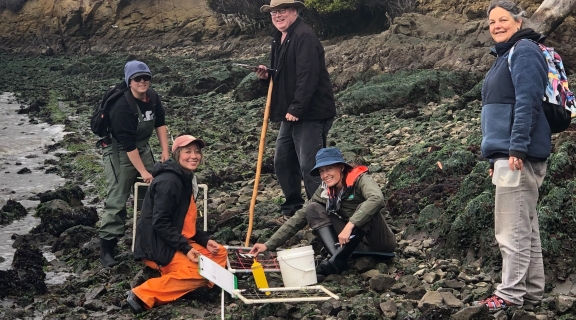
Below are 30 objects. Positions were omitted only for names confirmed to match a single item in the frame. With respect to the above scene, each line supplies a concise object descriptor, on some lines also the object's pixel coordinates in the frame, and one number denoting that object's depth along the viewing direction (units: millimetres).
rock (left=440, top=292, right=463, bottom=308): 5504
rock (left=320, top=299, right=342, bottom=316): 5633
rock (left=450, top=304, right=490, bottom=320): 5059
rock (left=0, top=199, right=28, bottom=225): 10797
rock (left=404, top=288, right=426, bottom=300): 5781
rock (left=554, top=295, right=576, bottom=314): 5188
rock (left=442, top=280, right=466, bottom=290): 5915
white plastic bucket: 6105
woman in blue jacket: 4852
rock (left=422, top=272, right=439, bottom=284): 6188
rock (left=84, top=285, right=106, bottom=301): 6742
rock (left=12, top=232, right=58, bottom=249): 9297
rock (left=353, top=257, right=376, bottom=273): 6523
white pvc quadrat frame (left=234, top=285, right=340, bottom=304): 5602
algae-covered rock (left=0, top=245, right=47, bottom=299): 7289
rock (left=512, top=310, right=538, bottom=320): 4980
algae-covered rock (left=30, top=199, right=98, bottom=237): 9709
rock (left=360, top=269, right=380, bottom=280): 6398
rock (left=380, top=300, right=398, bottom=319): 5469
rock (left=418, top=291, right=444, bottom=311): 5453
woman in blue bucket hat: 6312
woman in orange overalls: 6176
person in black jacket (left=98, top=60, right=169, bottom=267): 7305
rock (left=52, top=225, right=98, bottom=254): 8914
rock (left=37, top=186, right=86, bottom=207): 11336
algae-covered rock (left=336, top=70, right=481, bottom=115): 15117
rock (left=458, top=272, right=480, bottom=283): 6051
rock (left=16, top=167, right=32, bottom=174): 14453
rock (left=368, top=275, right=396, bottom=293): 6051
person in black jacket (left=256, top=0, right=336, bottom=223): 7539
